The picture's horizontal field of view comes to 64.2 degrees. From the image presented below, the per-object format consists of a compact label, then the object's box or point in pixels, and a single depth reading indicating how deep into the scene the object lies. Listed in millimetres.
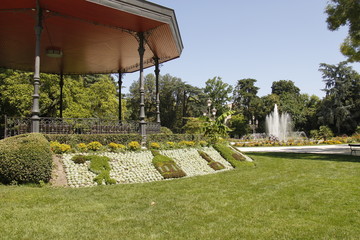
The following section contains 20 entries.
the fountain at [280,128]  41250
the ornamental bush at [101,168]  8162
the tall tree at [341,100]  45438
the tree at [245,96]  59969
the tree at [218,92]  60844
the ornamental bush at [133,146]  10936
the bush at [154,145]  11828
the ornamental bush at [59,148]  9269
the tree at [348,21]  16891
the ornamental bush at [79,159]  8883
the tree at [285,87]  70312
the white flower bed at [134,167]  8250
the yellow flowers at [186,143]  13449
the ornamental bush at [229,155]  12928
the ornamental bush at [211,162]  11617
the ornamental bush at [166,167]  9625
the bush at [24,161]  7223
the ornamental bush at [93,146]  10086
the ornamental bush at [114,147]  10375
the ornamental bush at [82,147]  9866
